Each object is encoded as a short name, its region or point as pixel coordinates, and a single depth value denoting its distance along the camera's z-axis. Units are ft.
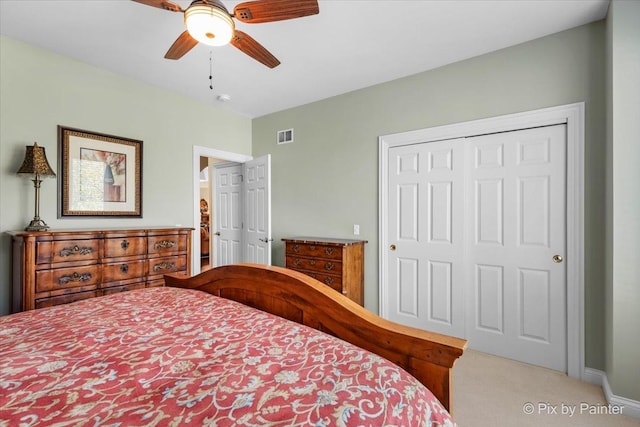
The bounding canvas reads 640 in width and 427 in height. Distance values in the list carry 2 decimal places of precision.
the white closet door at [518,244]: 8.05
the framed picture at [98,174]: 9.00
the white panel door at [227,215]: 14.66
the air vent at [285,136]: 13.46
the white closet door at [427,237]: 9.50
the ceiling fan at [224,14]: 5.26
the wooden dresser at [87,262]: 7.20
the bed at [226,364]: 2.36
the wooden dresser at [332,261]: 10.10
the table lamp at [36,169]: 7.79
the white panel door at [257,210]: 12.33
